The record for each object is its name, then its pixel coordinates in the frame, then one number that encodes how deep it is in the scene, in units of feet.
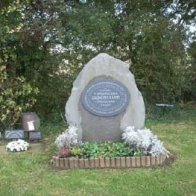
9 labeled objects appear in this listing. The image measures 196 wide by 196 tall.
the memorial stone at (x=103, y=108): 15.15
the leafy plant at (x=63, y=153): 13.52
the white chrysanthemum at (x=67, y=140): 14.11
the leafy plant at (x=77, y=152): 13.56
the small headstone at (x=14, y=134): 17.18
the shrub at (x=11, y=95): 19.37
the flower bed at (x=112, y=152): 13.21
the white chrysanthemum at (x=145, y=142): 13.45
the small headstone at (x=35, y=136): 17.39
